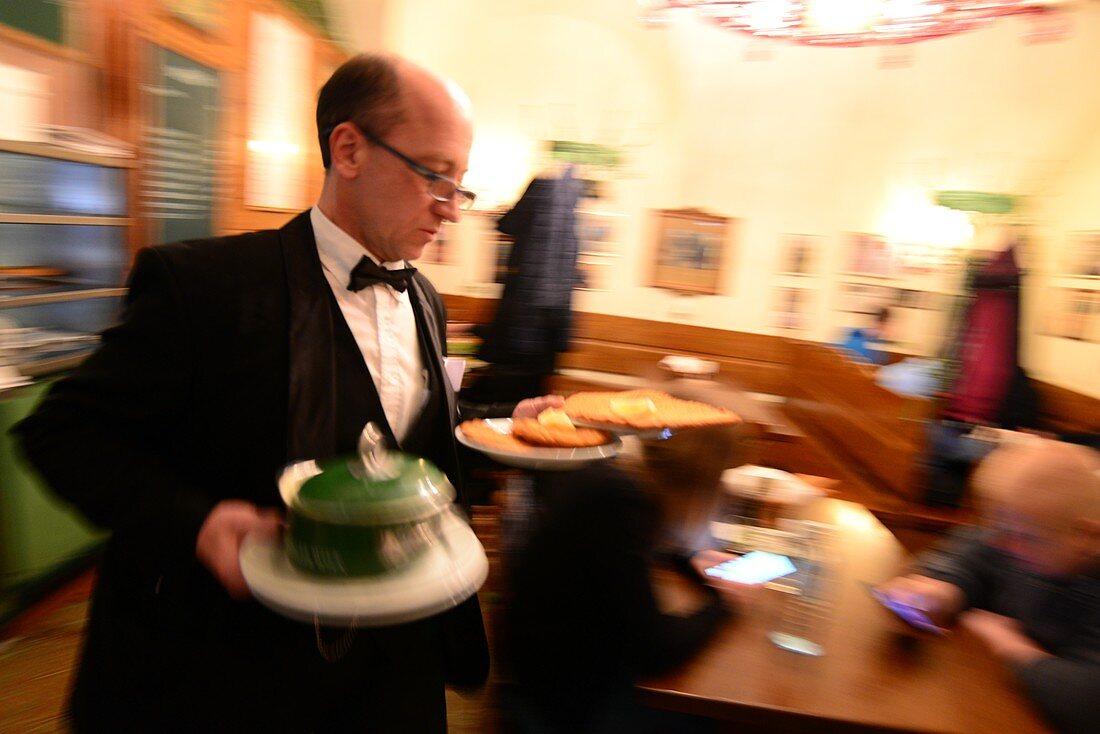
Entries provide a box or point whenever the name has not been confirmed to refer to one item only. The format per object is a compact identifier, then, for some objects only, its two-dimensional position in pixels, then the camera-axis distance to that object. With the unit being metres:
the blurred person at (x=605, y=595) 1.42
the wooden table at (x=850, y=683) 1.30
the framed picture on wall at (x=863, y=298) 6.62
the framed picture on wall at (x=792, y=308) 6.91
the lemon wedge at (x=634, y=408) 1.66
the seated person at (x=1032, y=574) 1.56
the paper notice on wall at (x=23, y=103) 2.80
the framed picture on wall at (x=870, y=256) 6.61
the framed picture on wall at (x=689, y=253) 7.02
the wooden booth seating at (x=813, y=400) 3.68
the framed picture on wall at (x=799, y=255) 6.87
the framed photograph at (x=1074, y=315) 5.11
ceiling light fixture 3.35
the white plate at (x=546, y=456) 1.44
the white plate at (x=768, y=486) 2.13
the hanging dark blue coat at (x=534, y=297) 4.32
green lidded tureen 0.85
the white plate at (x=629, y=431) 1.57
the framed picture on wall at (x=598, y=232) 7.11
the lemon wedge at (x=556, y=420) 1.70
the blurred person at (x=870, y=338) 6.50
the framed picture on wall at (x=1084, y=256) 5.18
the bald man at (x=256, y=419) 1.00
